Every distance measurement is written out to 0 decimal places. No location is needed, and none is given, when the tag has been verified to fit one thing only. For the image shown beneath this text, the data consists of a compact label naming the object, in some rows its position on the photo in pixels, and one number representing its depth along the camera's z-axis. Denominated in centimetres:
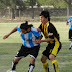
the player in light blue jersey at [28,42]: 1501
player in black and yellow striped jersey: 1493
